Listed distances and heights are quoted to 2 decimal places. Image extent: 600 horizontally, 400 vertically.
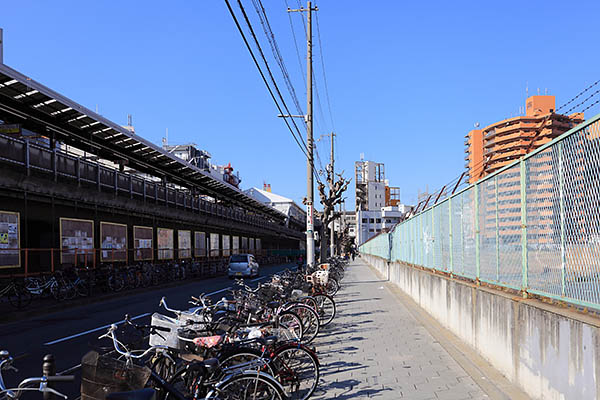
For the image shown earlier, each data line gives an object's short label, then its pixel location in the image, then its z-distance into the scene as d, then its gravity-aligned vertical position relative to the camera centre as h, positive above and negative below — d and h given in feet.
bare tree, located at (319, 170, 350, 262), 98.60 +5.36
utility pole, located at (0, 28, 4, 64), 100.44 +35.27
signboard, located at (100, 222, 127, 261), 85.35 -2.30
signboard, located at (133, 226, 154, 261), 99.40 -3.12
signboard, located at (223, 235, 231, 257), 184.44 -5.95
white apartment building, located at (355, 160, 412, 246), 438.81 +22.29
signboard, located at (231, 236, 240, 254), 198.90 -6.49
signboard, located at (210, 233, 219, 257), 167.73 -4.73
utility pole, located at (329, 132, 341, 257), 168.31 -6.23
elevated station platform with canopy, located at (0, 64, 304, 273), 63.16 +5.69
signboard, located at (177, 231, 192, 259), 120.47 -4.18
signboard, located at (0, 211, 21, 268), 65.41 -1.06
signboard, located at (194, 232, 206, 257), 139.05 -4.44
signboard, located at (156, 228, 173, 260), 111.34 -3.52
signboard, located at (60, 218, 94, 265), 73.05 -1.80
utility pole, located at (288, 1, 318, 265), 70.85 +5.71
